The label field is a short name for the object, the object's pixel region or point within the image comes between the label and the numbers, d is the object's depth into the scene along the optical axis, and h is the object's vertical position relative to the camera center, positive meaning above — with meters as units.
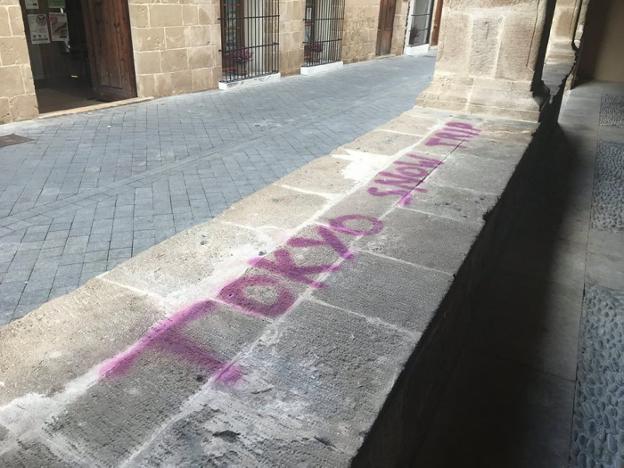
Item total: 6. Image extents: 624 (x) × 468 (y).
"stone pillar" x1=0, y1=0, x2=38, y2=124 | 6.85 -0.89
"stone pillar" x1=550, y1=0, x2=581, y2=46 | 8.88 -0.13
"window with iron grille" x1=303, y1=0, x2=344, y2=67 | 12.80 -0.56
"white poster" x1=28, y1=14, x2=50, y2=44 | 9.29 -0.50
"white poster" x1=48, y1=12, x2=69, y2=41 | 9.63 -0.47
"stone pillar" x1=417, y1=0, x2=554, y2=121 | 4.19 -0.33
